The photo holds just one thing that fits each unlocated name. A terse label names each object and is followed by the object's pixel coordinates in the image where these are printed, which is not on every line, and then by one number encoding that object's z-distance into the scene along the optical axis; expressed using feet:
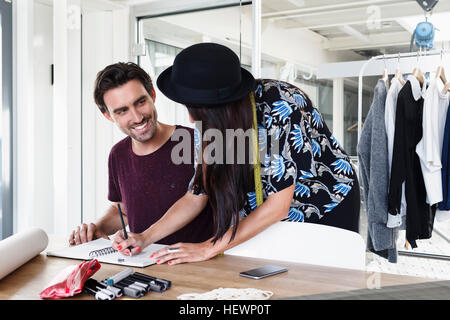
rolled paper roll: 3.67
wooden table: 3.29
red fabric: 3.16
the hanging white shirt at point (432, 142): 7.07
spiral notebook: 4.04
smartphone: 3.57
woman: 4.22
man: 5.85
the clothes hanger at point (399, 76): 7.78
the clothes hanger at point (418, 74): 7.66
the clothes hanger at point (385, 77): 7.89
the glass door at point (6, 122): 9.82
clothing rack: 7.79
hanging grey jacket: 7.49
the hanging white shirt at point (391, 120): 7.49
